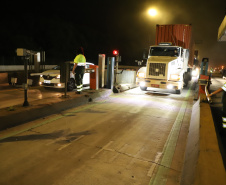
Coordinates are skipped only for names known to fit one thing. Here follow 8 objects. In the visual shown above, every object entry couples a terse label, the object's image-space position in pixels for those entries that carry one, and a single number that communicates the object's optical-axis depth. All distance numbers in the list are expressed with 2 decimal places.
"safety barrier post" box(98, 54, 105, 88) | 10.99
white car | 10.32
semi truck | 10.80
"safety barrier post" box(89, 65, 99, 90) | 10.40
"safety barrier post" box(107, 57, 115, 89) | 11.11
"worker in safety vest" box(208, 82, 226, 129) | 4.98
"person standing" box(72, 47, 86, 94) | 8.39
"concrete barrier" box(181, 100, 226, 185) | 2.50
